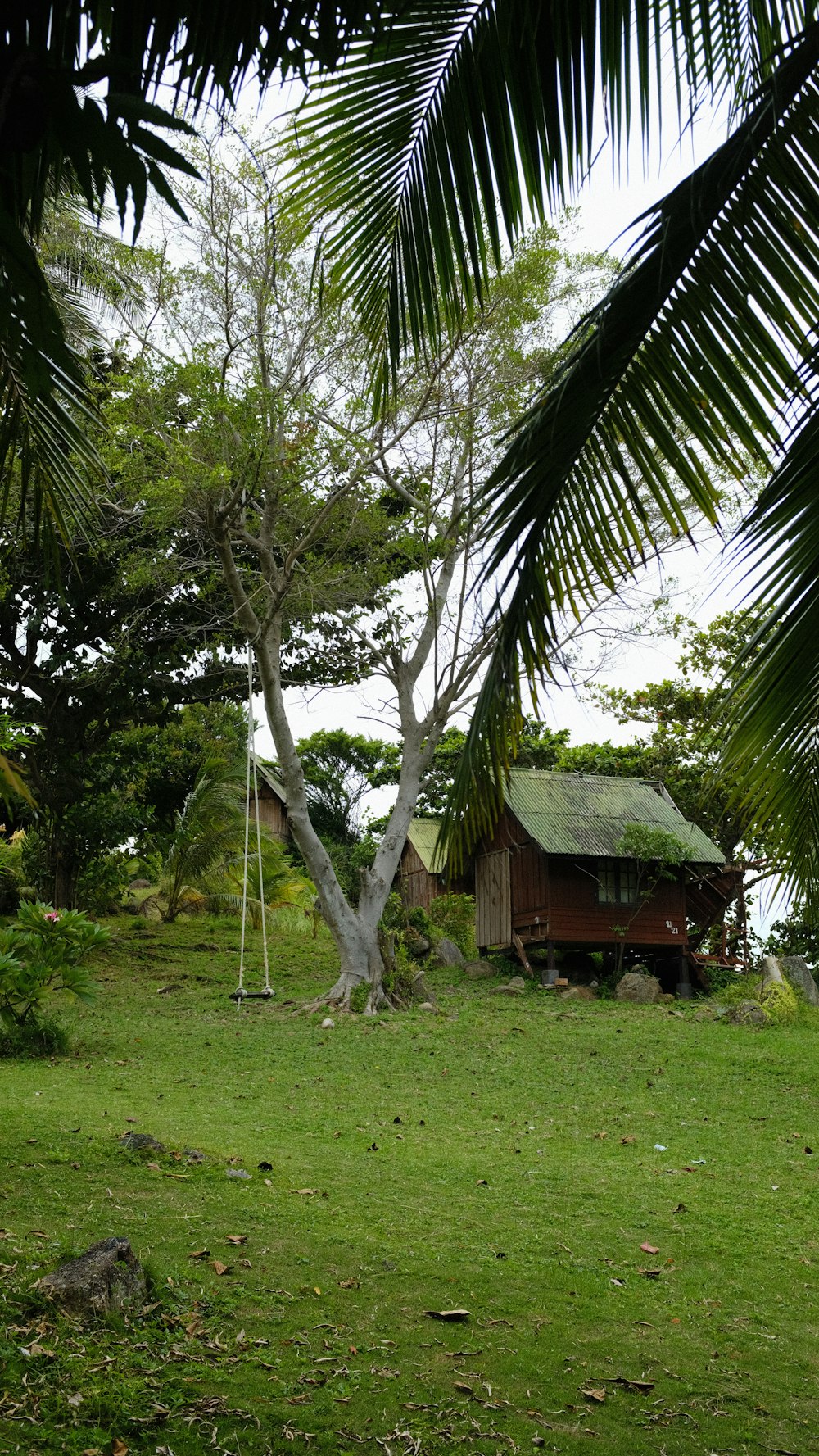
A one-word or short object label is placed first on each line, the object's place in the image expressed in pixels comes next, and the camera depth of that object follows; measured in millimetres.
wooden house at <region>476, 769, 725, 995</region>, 18547
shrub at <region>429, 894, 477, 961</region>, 23766
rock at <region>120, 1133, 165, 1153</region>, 6574
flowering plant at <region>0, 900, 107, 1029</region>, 10211
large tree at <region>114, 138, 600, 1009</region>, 13523
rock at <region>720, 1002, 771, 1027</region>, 15031
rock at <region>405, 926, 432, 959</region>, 20125
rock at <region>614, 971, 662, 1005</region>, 17406
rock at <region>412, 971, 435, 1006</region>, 16172
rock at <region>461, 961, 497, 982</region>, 19219
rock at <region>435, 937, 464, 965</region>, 20984
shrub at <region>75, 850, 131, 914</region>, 19000
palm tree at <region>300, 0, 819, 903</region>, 2900
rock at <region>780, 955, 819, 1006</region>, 16953
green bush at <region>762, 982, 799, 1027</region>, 15242
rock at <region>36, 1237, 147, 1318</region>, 4121
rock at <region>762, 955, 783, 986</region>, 16578
